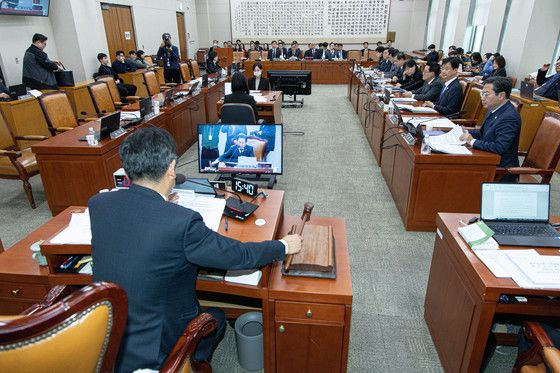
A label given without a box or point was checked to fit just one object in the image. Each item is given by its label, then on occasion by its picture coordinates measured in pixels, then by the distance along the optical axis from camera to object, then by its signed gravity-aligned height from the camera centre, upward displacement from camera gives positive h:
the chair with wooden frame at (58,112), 3.47 -0.65
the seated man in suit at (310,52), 11.22 -0.32
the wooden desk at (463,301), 1.32 -0.99
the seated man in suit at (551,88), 4.81 -0.62
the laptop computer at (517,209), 1.59 -0.72
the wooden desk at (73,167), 2.82 -0.94
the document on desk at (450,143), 2.64 -0.74
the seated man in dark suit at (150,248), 1.04 -0.58
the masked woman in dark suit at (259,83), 5.66 -0.61
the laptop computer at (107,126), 2.93 -0.65
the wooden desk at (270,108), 4.80 -0.85
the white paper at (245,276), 1.41 -0.89
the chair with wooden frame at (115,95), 4.53 -0.64
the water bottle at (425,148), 2.66 -0.76
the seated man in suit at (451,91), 3.92 -0.53
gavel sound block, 1.45 -0.84
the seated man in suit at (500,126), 2.57 -0.59
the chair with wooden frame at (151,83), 5.28 -0.56
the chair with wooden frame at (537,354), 1.04 -0.93
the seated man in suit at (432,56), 6.61 -0.29
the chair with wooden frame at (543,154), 2.49 -0.78
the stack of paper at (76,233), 1.49 -0.77
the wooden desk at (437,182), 2.61 -1.01
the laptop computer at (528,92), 4.61 -0.65
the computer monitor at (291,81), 6.95 -0.72
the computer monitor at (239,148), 2.09 -0.59
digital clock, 1.89 -0.73
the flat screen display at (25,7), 5.28 +0.55
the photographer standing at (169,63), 7.14 -0.39
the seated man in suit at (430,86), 4.42 -0.54
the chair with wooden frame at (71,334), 0.63 -0.53
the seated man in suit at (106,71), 6.75 -0.49
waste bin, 1.66 -1.32
